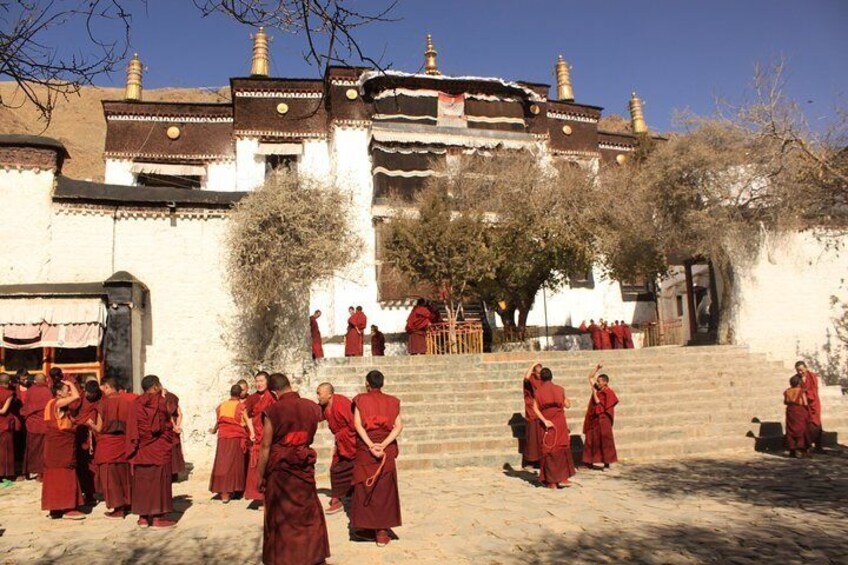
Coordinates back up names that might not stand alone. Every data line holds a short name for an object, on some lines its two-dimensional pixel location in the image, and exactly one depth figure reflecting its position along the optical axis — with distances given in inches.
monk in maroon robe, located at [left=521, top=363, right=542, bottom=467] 344.2
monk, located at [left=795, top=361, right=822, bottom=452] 378.3
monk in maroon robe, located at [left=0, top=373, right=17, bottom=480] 364.5
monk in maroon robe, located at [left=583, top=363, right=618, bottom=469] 346.6
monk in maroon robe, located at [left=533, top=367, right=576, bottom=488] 302.7
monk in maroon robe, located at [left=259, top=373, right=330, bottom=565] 181.8
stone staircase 384.2
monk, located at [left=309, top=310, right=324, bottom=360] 553.2
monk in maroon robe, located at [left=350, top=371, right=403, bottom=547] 216.2
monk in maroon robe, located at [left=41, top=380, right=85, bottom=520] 271.4
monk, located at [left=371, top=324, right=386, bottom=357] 670.5
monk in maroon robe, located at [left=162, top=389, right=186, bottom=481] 289.3
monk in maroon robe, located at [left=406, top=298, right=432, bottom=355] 625.0
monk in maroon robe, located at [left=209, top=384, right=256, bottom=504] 306.2
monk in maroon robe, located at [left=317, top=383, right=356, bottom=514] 268.7
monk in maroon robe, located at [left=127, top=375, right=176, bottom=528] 255.9
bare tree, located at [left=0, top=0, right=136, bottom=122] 156.2
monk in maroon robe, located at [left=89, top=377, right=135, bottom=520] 270.2
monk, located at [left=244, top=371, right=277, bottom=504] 301.8
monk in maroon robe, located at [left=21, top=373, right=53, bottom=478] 363.9
